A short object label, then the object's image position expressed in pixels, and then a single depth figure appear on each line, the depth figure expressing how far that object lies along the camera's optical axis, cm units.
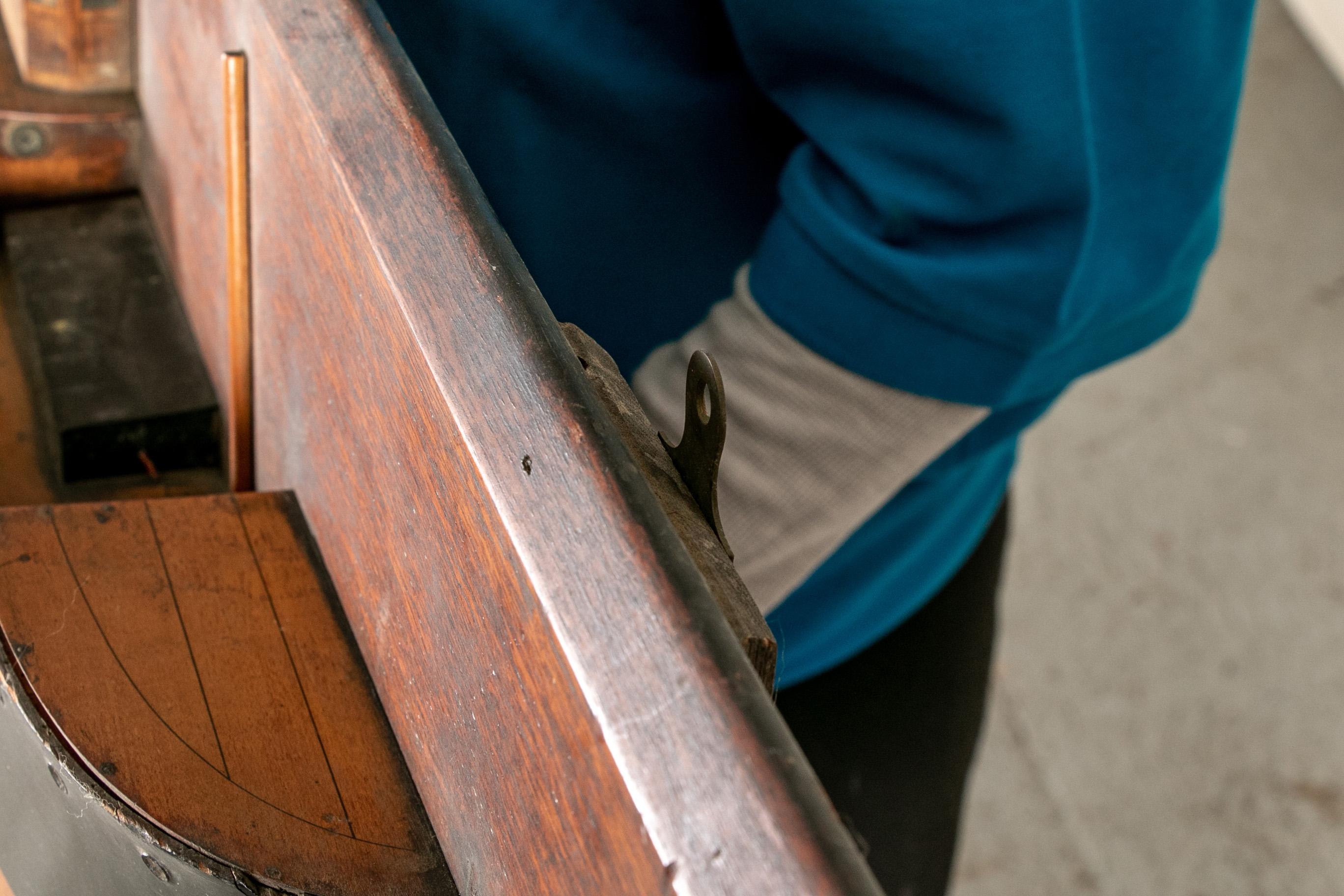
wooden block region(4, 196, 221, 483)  76
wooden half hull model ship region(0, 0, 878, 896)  33
